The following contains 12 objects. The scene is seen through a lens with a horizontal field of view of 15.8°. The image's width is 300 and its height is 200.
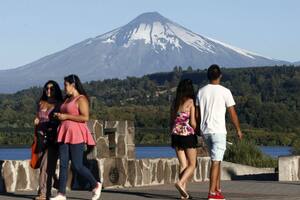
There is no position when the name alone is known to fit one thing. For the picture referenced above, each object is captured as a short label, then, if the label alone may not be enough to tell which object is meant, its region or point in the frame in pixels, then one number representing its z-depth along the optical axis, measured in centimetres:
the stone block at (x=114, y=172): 1719
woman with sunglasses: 1416
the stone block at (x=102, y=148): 1833
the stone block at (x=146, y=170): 1800
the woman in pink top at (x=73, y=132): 1376
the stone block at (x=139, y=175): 1780
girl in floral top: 1438
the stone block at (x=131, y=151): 1980
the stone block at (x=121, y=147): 1958
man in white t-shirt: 1380
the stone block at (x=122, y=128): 1958
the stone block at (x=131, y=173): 1759
